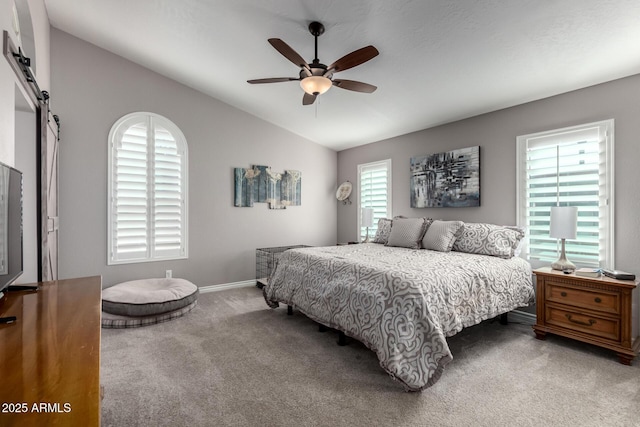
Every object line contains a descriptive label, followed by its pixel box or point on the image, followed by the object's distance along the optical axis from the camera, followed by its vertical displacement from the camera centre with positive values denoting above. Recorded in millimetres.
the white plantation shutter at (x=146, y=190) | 3881 +310
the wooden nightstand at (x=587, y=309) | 2400 -816
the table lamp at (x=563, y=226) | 2707 -107
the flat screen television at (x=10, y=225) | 1333 -58
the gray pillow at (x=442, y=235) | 3434 -243
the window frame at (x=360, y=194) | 4965 +339
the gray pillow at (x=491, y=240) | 3143 -277
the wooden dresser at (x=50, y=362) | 632 -413
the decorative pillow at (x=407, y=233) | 3734 -236
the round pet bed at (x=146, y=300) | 3129 -924
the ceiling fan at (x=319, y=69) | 2252 +1169
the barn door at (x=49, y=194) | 2551 +177
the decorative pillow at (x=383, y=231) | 4271 -244
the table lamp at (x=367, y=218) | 4773 -67
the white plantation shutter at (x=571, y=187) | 2852 +269
